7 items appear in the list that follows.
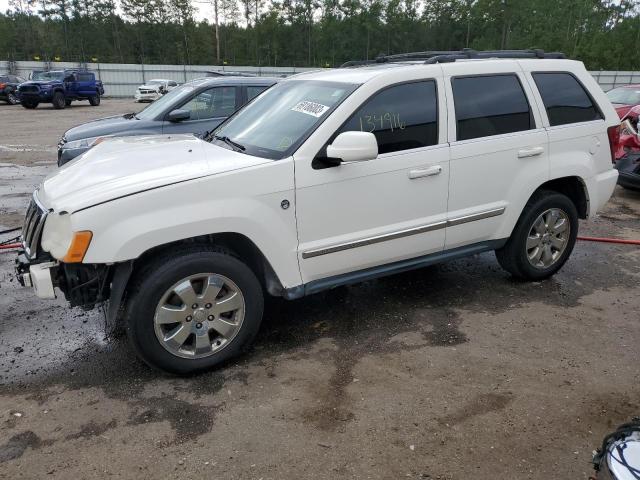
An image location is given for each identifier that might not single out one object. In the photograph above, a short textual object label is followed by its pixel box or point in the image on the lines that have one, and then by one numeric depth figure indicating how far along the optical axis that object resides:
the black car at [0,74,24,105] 27.09
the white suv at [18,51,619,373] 3.13
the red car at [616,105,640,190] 7.89
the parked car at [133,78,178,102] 30.46
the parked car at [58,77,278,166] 7.62
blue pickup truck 24.52
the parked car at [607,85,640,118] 10.59
